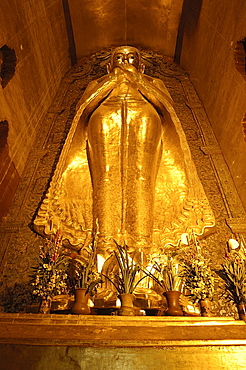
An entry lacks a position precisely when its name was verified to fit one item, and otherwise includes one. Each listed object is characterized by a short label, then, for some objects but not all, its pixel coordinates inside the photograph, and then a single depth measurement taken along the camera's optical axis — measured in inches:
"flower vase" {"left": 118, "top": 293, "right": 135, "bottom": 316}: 81.7
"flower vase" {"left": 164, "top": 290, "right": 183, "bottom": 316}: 89.0
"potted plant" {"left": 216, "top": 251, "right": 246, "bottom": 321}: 89.4
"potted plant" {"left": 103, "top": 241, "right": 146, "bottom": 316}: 83.0
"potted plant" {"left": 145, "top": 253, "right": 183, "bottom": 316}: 90.7
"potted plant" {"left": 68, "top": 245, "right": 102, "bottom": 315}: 84.0
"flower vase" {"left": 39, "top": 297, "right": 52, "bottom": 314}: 86.0
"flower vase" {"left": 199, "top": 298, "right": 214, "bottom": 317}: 94.1
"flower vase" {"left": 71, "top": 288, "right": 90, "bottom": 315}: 82.7
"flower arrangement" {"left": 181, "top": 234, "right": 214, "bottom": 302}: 94.8
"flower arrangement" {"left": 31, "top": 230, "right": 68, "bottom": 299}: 89.7
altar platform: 53.5
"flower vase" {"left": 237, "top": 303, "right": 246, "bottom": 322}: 84.9
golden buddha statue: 127.8
